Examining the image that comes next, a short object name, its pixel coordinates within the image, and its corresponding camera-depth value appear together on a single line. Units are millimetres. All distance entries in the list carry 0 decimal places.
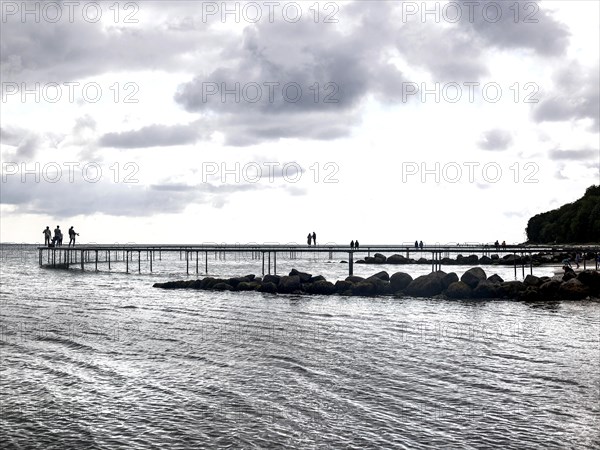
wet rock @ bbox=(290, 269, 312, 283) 43475
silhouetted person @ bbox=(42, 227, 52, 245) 70562
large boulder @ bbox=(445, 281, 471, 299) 37250
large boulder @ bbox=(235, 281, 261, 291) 42812
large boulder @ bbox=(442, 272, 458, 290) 38875
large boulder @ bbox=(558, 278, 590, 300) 35634
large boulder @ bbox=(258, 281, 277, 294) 41625
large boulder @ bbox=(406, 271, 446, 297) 38750
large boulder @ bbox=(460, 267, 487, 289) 38562
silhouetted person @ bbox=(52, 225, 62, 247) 73981
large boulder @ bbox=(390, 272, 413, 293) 39969
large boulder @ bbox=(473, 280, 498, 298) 37500
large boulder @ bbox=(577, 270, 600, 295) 37375
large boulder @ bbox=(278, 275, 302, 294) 41297
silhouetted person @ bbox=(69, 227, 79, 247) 70969
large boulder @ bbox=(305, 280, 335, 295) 40781
